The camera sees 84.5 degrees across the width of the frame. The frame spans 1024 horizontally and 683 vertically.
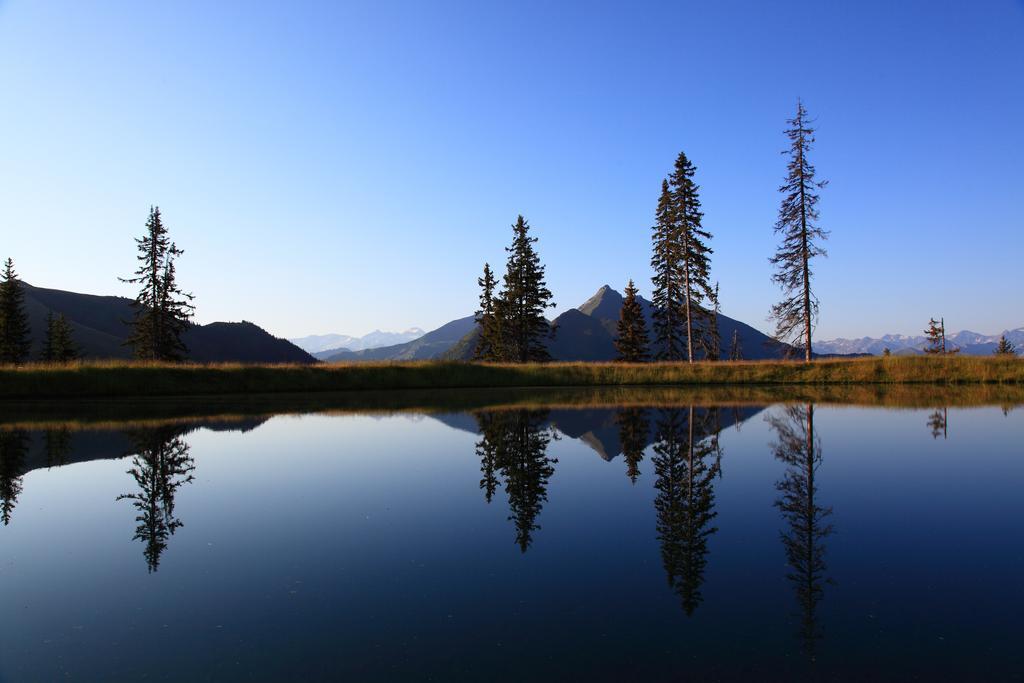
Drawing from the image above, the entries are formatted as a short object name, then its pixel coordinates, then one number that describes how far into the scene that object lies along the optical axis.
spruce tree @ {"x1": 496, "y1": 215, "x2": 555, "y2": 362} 55.12
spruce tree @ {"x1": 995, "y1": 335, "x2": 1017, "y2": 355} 65.65
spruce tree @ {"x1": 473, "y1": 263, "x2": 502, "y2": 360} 59.44
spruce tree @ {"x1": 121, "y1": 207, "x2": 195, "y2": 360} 53.75
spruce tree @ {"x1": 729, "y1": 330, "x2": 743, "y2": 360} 81.25
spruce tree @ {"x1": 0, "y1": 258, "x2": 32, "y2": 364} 58.88
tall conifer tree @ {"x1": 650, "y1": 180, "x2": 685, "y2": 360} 46.64
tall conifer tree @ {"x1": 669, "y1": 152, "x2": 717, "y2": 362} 44.34
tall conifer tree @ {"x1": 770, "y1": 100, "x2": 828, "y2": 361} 40.03
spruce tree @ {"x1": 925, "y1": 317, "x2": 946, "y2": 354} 77.81
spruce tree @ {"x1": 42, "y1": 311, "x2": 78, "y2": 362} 64.00
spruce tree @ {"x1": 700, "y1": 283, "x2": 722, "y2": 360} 48.14
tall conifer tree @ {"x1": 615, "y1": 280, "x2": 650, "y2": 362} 58.47
